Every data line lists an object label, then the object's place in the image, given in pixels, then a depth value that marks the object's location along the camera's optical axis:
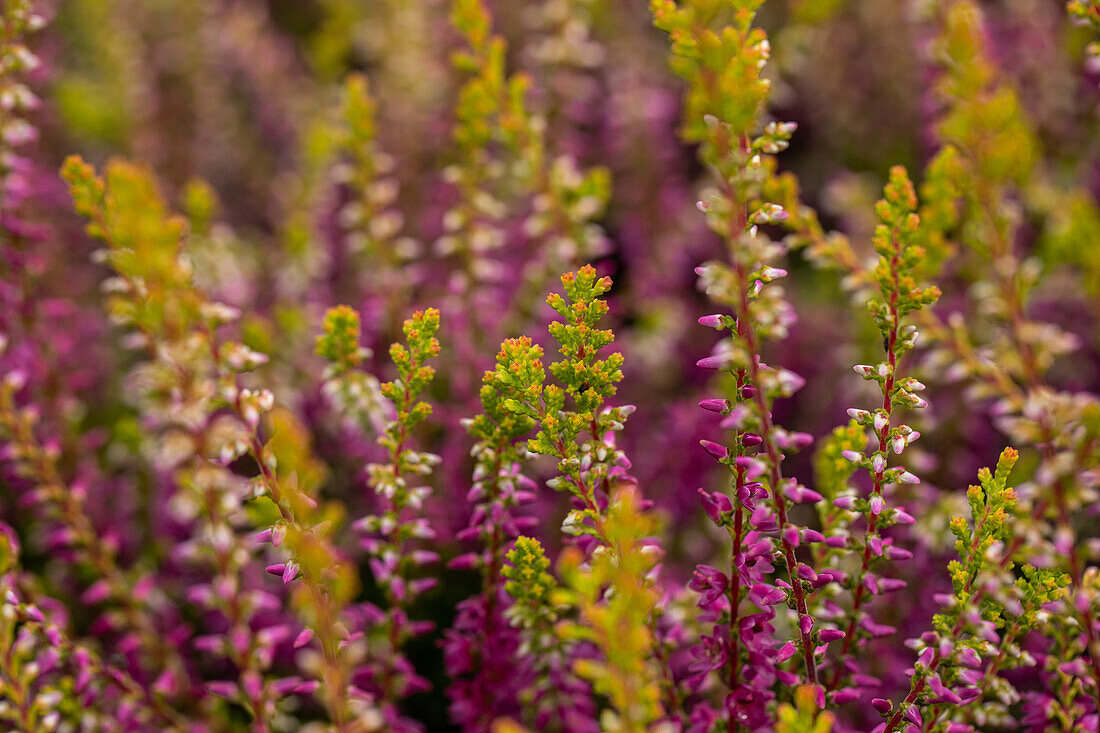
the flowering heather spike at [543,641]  0.39
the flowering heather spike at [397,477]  0.39
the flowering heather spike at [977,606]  0.38
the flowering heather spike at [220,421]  0.37
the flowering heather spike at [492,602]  0.40
